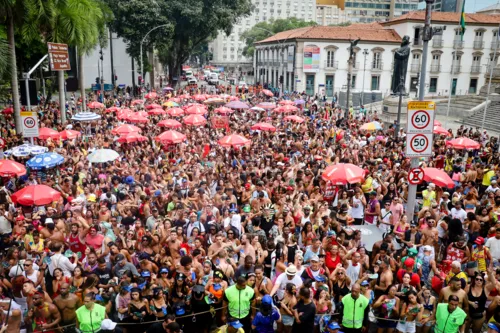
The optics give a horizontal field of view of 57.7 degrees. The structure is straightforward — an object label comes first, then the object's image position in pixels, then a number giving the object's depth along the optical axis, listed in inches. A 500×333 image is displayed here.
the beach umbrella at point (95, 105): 983.4
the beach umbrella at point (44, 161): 470.3
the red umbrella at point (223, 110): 933.8
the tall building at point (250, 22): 5017.2
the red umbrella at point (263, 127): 721.6
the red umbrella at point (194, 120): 744.3
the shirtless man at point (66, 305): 252.4
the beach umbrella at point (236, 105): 989.2
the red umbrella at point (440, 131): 709.0
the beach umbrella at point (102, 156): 510.3
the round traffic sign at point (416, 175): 370.7
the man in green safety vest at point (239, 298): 251.3
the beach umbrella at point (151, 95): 1201.5
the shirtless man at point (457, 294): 255.9
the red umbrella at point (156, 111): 910.8
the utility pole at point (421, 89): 384.2
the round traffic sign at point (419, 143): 371.2
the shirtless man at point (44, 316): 246.2
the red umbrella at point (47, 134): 635.5
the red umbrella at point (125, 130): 649.0
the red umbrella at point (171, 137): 602.6
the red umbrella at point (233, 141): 567.9
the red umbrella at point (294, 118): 842.2
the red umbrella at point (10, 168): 437.1
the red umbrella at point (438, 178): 416.8
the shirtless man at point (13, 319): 243.1
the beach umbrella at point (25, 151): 522.0
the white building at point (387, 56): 2012.8
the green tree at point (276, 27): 3472.0
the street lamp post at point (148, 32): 1533.0
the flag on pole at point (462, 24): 794.2
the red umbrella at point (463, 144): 593.6
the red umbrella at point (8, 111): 987.3
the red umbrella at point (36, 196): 372.2
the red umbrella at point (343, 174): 414.6
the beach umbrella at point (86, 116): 788.9
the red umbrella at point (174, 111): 860.1
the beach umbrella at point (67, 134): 633.0
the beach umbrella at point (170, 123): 725.3
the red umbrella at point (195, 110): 844.6
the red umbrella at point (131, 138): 632.4
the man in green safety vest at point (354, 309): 246.4
